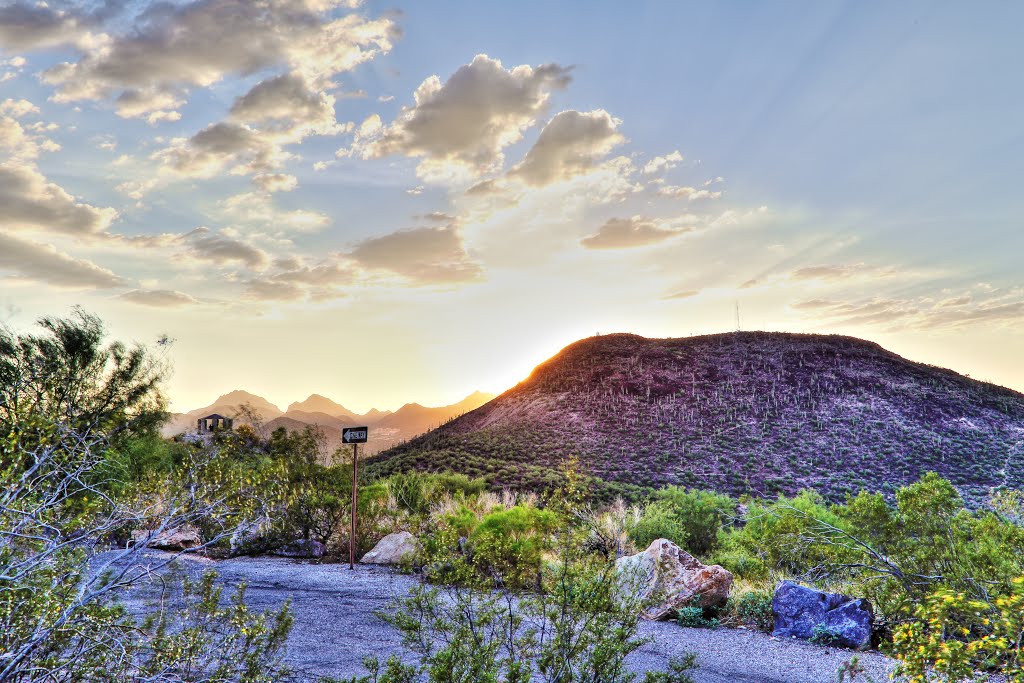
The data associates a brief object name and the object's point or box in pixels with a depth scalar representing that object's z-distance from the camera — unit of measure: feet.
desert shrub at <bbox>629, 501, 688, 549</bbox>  37.73
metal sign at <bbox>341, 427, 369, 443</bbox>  41.06
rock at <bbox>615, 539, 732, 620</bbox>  26.12
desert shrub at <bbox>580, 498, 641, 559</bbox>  33.68
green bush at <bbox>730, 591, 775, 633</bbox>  24.64
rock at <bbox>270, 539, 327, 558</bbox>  41.42
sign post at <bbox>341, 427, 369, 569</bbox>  40.31
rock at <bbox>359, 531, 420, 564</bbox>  37.76
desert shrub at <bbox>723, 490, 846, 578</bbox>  25.09
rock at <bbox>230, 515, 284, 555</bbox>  41.37
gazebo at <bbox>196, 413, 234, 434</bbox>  125.29
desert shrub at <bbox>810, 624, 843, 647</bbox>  22.22
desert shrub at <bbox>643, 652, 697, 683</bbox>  13.89
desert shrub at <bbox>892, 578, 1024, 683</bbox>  11.46
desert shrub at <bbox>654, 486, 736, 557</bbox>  42.65
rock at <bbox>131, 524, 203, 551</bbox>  43.04
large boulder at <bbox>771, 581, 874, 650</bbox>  22.12
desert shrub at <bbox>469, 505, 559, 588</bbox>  18.06
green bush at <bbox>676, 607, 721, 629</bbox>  25.13
